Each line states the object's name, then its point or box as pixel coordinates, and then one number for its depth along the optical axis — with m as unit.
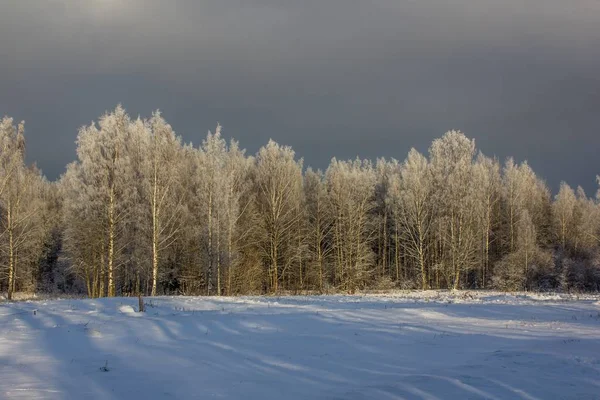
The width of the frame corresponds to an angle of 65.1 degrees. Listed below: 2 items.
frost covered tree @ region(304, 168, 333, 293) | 48.21
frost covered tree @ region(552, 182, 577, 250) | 64.31
